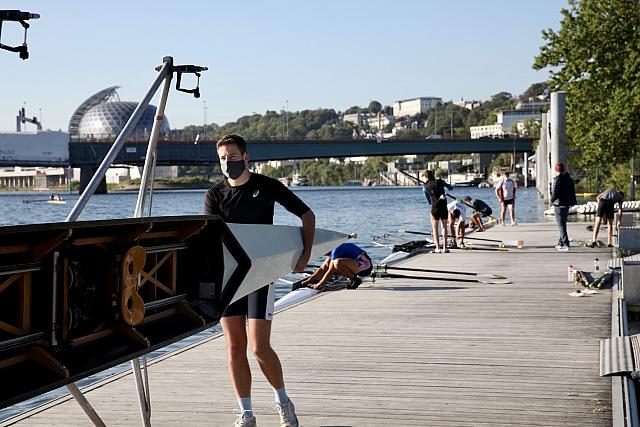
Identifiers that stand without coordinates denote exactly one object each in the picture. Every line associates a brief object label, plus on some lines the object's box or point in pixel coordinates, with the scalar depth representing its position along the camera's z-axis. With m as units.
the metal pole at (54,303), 4.59
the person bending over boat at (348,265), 14.89
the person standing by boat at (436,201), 21.80
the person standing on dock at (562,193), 21.52
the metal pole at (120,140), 6.16
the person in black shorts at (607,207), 22.89
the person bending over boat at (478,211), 30.20
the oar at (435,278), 16.14
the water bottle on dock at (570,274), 15.80
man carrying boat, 6.31
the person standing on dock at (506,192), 31.20
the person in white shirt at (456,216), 24.73
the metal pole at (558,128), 46.91
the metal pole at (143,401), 6.21
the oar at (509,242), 24.00
